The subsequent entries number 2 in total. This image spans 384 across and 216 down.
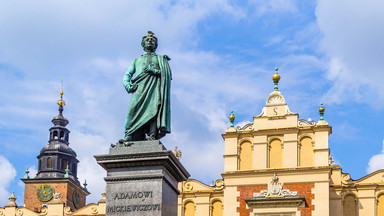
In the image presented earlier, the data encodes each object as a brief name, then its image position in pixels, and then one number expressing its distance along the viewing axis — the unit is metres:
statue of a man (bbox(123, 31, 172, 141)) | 12.80
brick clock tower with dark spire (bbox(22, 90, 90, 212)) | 62.19
